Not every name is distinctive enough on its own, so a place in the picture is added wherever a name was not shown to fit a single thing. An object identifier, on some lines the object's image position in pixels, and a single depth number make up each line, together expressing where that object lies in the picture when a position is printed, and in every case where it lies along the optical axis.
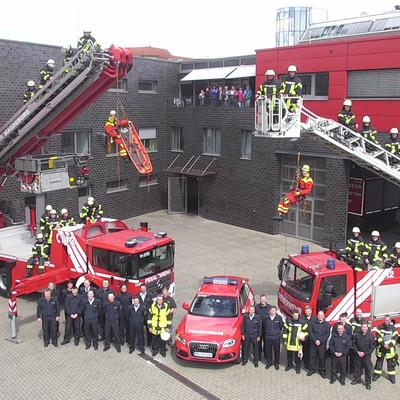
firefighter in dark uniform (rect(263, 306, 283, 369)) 10.40
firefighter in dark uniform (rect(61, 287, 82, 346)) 11.28
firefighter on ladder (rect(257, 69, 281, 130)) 11.84
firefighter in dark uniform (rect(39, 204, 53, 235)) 14.27
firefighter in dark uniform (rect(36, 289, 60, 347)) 11.26
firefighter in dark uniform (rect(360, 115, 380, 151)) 13.34
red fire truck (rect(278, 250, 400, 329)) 10.73
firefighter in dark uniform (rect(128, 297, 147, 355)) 10.98
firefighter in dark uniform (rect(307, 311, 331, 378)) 10.00
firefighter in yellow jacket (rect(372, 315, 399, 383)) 9.82
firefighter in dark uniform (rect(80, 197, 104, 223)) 16.02
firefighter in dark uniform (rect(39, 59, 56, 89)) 13.56
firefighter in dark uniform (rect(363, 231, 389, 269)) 12.05
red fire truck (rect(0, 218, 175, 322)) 12.11
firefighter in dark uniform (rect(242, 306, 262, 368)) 10.40
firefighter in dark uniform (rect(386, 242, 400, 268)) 11.62
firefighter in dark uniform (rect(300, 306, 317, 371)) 10.15
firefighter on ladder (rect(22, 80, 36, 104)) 14.10
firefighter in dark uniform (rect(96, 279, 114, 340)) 11.34
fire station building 18.59
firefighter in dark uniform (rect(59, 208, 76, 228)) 14.44
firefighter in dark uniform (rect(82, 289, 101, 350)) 11.20
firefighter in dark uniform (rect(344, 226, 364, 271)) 12.12
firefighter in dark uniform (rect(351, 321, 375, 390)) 9.68
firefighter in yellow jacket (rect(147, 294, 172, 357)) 10.78
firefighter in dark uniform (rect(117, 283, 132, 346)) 11.27
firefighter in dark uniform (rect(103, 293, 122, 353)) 11.07
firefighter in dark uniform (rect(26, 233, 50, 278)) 13.41
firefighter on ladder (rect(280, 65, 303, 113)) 11.88
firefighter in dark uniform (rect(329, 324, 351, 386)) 9.76
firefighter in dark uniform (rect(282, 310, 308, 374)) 10.20
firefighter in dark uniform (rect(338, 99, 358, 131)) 13.57
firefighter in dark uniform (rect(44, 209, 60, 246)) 14.10
